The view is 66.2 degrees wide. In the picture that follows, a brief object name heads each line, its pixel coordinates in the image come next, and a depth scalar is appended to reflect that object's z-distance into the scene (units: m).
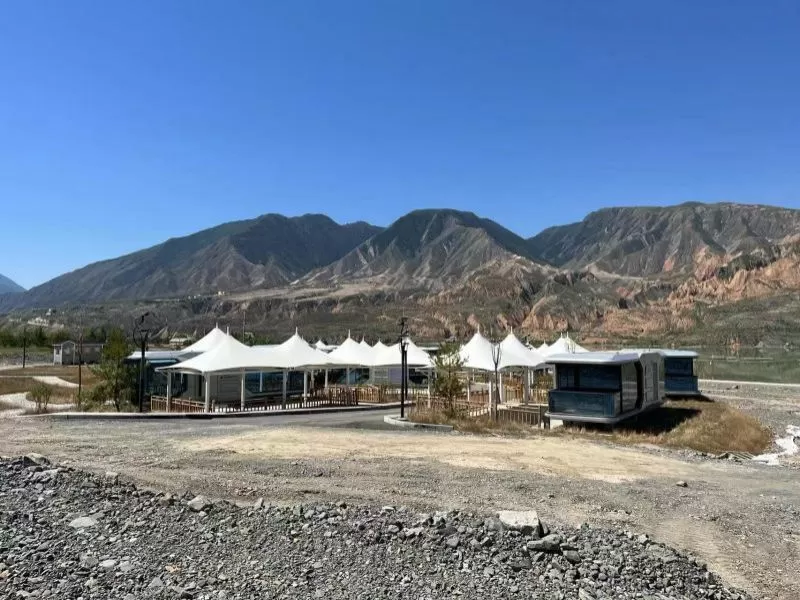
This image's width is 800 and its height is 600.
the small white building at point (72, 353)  73.12
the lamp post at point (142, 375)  24.89
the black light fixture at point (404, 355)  23.70
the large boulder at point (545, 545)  7.89
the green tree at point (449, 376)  23.45
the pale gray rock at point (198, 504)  9.55
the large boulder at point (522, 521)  8.31
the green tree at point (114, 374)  27.30
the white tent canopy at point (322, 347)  47.31
